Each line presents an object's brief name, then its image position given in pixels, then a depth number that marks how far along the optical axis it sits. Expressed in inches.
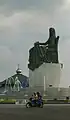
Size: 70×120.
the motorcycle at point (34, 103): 1104.5
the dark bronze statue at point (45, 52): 3715.6
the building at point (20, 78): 5615.2
